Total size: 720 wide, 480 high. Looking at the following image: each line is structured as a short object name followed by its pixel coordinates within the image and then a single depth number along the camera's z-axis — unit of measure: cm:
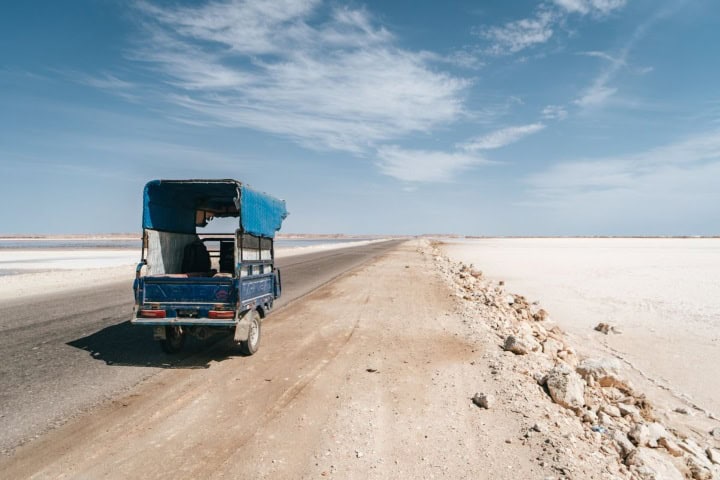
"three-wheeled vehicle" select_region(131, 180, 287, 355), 865
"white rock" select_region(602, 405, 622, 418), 717
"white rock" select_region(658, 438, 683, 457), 612
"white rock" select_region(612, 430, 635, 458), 559
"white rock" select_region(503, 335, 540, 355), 965
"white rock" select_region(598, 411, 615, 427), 651
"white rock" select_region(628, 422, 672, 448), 608
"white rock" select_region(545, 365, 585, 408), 702
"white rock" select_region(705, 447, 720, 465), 629
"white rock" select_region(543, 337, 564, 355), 1079
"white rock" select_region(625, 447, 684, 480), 511
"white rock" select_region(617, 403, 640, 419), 731
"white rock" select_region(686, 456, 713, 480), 573
